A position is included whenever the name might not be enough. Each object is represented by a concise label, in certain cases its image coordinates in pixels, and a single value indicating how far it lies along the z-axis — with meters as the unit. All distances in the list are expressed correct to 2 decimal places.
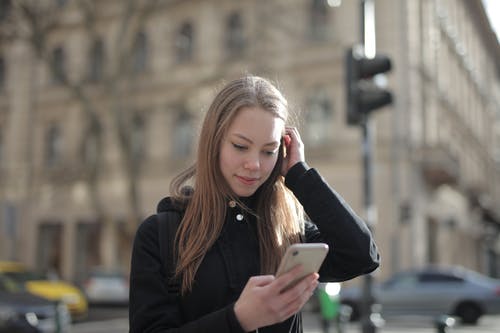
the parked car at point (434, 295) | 16.95
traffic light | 7.73
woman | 1.91
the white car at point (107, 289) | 22.55
